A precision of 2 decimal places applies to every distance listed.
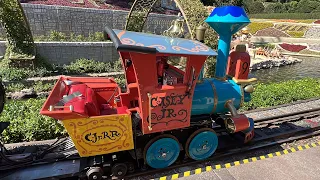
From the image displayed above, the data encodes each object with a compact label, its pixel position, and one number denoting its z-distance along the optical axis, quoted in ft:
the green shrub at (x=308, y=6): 162.49
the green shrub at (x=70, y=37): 46.34
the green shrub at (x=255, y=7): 179.83
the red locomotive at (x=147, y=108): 12.73
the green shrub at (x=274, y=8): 177.58
